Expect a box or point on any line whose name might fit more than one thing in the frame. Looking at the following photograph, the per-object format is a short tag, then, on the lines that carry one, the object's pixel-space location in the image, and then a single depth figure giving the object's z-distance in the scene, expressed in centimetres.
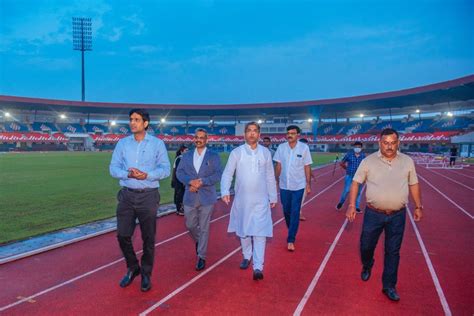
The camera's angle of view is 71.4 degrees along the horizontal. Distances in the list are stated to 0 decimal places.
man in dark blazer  443
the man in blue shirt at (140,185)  374
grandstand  4728
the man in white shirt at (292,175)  541
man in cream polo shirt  361
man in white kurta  423
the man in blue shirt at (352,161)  834
